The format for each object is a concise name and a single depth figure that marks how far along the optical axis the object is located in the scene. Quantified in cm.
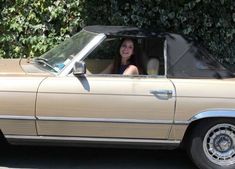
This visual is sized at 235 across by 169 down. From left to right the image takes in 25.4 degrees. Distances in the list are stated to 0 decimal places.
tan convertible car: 530
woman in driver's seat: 575
